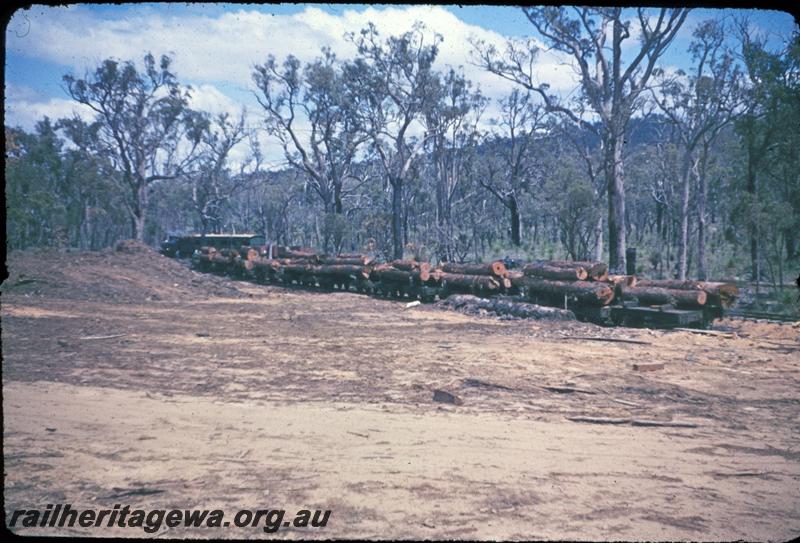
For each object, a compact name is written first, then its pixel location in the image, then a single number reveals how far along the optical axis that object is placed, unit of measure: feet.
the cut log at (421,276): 64.49
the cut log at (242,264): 95.96
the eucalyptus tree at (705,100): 88.43
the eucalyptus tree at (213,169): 157.38
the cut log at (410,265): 65.80
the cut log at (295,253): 90.99
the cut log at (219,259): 103.32
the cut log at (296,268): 82.12
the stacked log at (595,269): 50.55
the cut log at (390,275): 66.51
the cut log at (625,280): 48.35
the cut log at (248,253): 98.98
